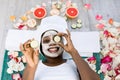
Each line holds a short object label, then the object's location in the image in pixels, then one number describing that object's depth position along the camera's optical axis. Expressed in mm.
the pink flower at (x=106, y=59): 1639
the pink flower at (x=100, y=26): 1821
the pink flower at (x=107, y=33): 1755
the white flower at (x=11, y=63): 1617
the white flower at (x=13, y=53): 1658
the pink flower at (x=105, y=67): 1606
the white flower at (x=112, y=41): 1719
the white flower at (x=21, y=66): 1615
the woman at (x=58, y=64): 1411
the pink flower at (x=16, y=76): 1571
